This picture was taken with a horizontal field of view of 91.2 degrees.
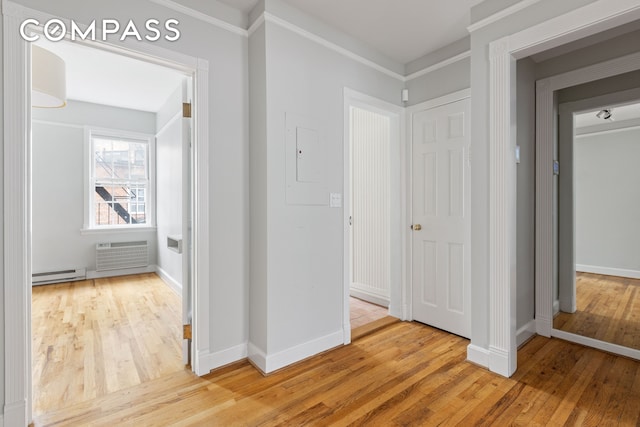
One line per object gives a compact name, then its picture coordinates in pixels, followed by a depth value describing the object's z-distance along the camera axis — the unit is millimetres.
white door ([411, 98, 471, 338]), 2947
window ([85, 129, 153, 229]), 5465
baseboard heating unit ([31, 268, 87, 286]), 4906
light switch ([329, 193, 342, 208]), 2742
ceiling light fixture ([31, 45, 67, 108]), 2342
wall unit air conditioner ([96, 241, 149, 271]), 5348
